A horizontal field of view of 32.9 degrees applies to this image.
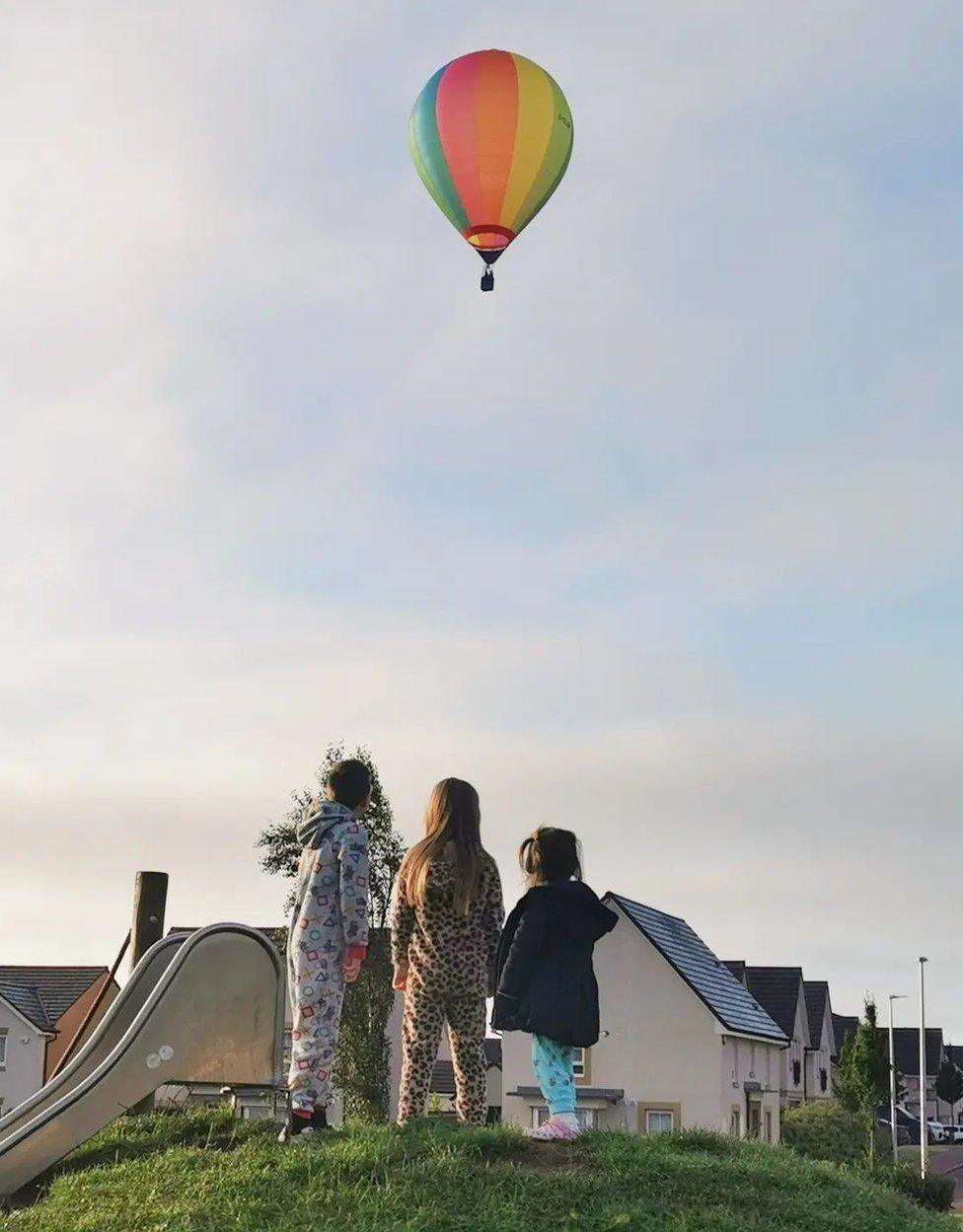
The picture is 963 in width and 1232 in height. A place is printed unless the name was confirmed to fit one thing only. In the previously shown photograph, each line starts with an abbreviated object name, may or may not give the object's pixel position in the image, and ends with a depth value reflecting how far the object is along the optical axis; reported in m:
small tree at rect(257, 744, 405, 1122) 38.97
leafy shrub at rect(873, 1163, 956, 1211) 20.93
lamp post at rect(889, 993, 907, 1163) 66.11
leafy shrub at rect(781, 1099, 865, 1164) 32.41
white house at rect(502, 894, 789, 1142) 43.53
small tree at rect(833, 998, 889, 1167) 64.69
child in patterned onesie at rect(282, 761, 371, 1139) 10.47
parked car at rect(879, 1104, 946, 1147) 101.46
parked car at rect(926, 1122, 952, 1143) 106.44
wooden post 14.11
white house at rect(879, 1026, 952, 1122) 123.12
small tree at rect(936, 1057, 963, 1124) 112.40
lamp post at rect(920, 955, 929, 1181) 54.30
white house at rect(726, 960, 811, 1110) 60.91
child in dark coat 10.15
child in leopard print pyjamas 10.56
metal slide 10.95
